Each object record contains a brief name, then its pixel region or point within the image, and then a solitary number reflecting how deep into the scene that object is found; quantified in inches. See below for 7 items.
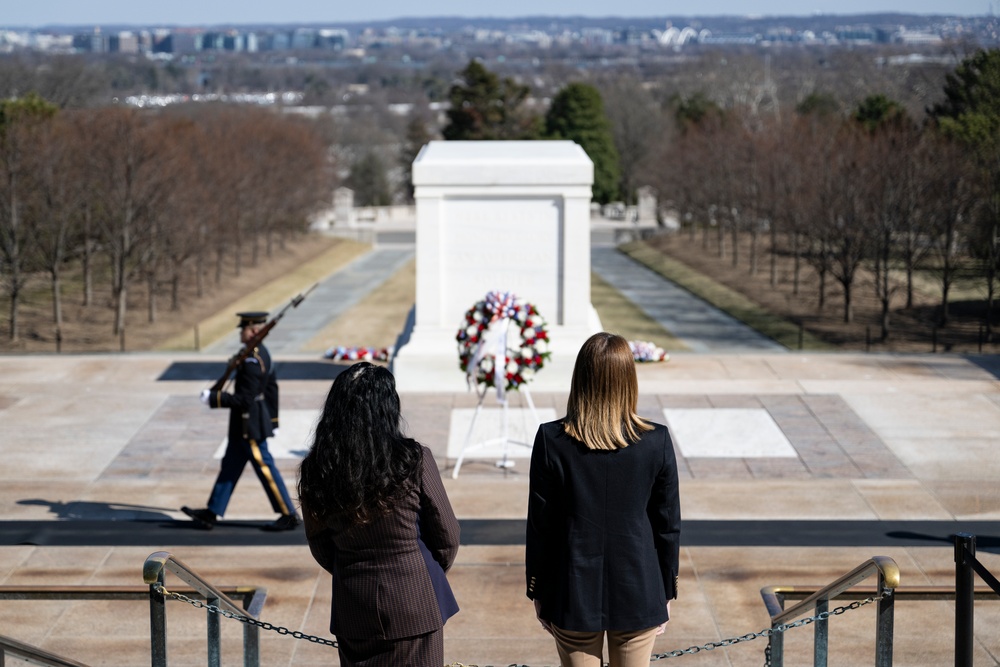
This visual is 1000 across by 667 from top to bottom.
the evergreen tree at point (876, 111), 1850.4
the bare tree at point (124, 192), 1358.3
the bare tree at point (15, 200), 1250.6
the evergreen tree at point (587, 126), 2672.2
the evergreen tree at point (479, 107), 2719.0
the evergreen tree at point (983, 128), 1275.8
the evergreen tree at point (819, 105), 2454.0
